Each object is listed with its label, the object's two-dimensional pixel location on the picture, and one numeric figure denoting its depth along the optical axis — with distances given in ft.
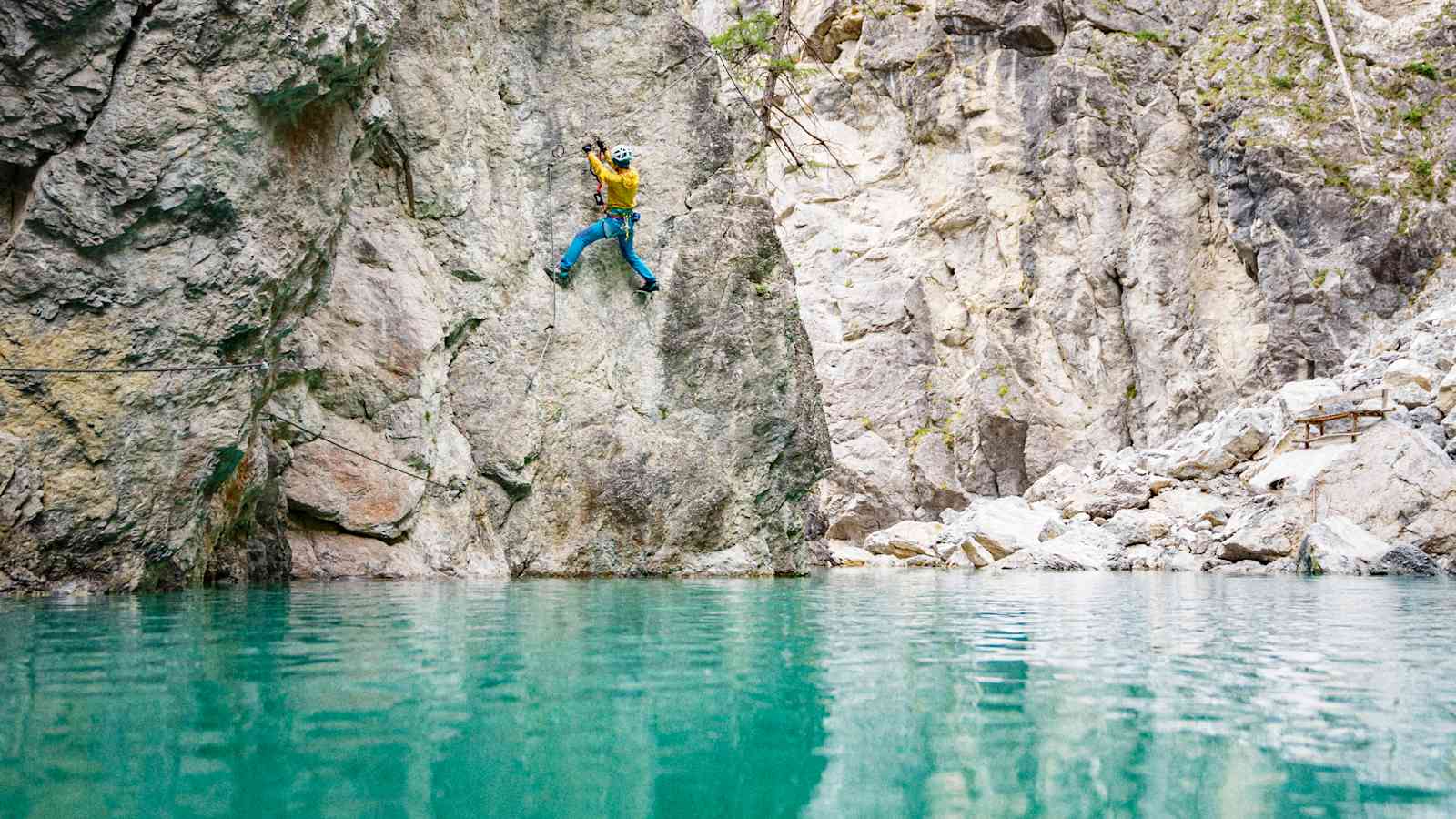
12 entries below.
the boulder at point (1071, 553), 59.11
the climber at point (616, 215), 37.09
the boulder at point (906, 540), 76.64
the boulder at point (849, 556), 77.20
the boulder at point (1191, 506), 61.36
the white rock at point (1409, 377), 61.62
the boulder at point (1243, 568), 49.80
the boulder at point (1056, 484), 87.51
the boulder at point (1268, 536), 51.78
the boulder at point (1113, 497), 69.92
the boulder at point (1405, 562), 43.83
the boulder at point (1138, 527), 61.98
